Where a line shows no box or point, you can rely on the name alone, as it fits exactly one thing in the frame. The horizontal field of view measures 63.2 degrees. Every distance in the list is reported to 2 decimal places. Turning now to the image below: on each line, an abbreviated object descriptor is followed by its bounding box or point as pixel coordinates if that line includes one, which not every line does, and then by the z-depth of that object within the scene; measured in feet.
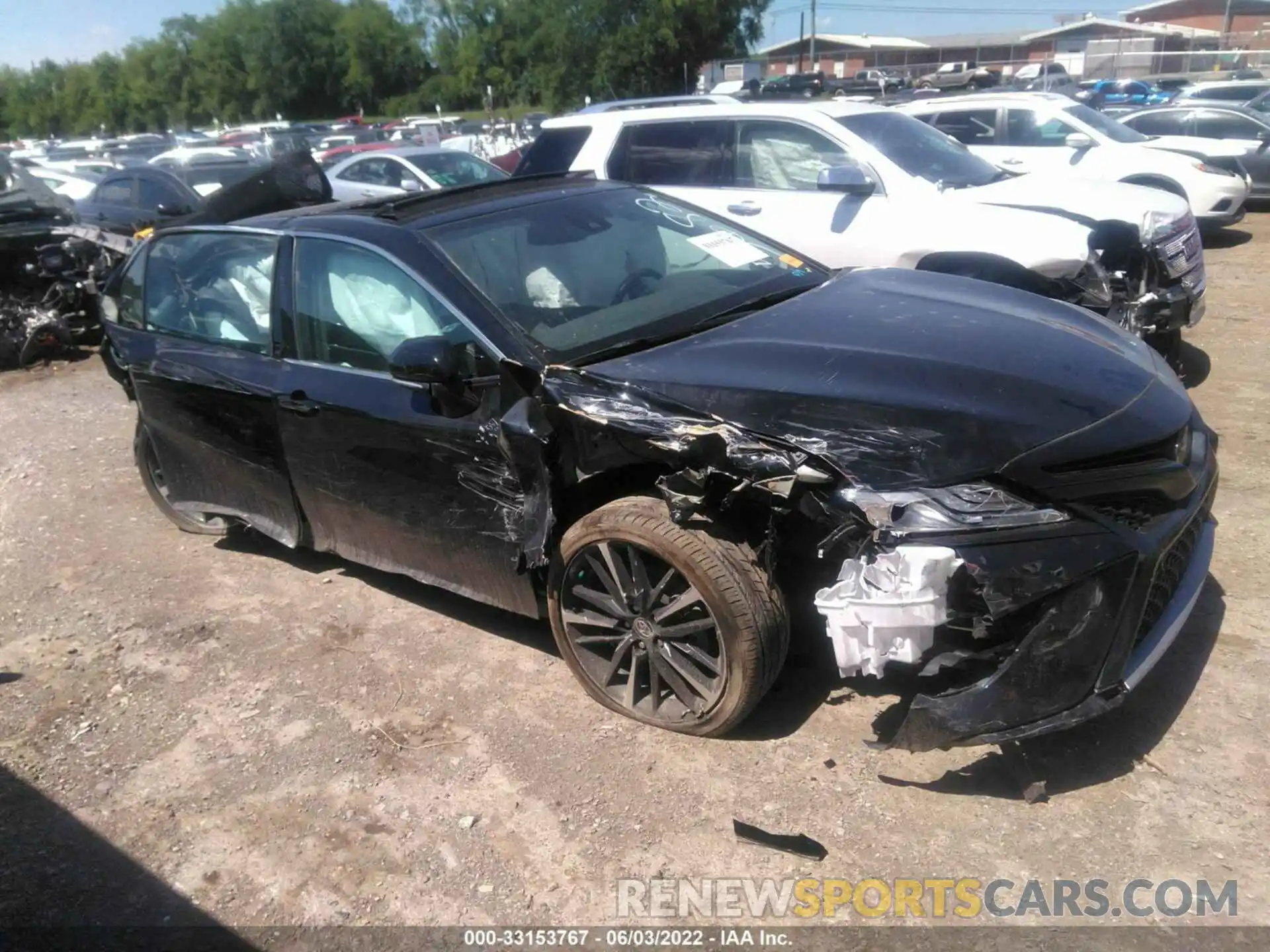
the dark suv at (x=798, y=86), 82.84
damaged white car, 19.58
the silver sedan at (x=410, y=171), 41.98
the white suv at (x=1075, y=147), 35.58
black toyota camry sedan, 8.98
